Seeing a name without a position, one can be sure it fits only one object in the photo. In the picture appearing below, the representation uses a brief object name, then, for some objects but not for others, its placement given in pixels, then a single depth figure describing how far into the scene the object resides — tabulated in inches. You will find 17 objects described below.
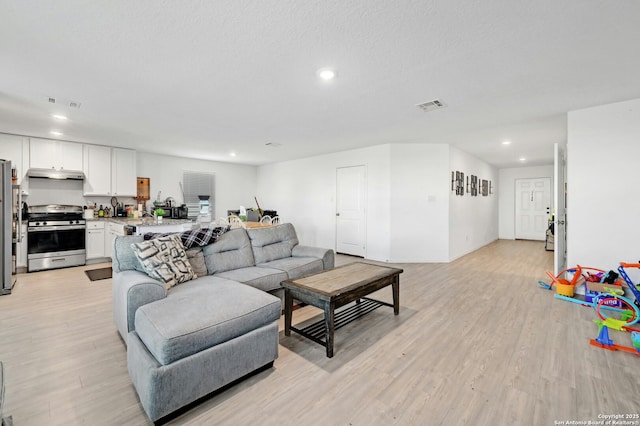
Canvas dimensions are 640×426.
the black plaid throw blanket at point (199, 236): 114.0
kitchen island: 175.2
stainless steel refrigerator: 146.3
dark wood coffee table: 88.9
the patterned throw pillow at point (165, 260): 95.3
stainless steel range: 189.3
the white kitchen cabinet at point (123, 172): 231.8
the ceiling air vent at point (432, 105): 132.0
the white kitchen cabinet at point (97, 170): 219.3
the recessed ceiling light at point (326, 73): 100.3
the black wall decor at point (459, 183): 238.4
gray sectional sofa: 61.7
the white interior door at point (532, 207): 331.0
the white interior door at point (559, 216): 153.6
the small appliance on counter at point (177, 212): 249.6
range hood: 200.1
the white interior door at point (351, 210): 243.1
